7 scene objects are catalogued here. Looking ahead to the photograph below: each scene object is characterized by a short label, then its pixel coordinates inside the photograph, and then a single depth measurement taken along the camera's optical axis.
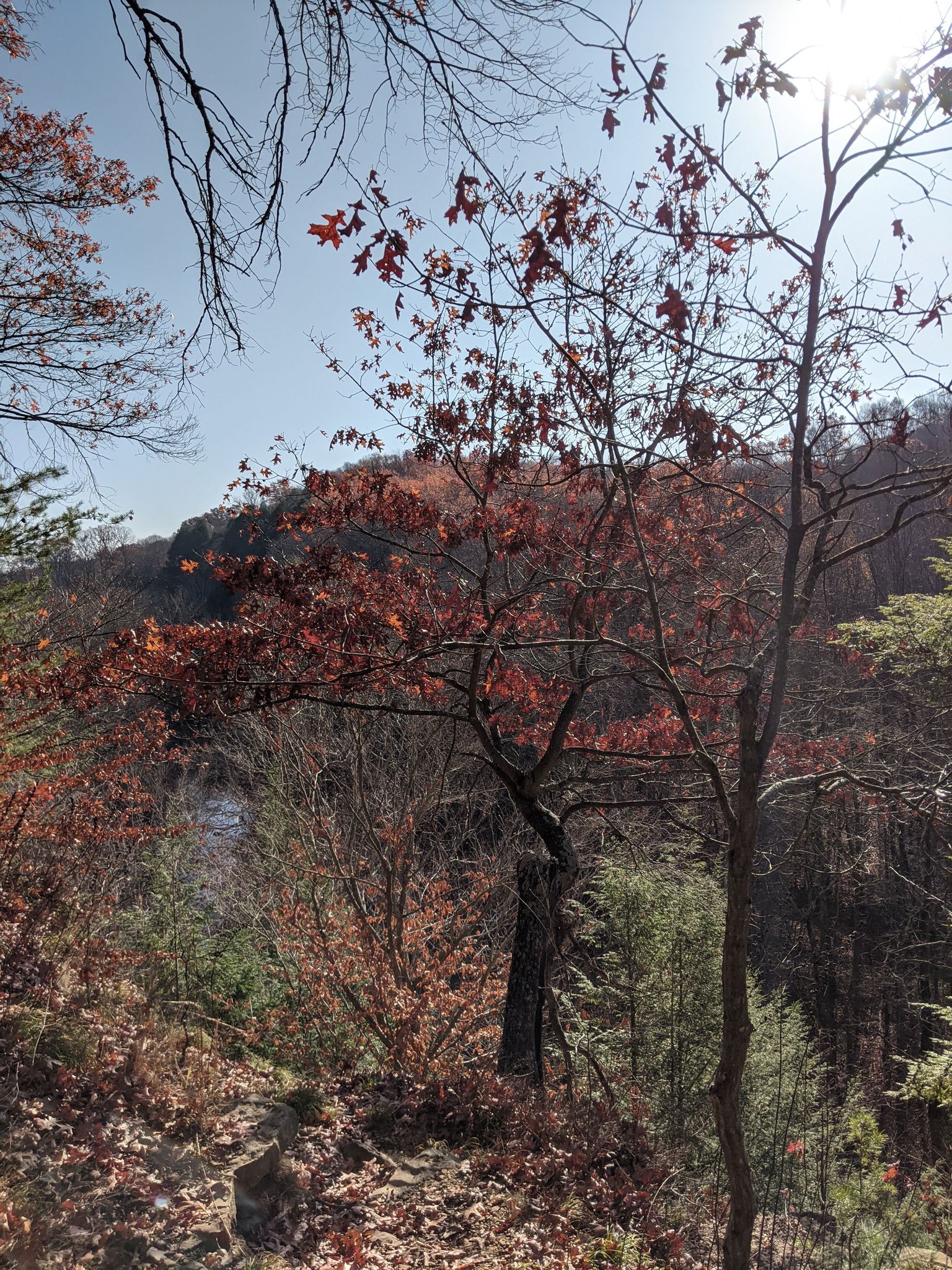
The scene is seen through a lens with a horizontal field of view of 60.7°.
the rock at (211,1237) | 3.58
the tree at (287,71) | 2.72
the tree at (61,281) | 6.79
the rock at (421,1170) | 4.89
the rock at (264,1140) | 4.30
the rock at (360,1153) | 5.16
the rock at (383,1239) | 4.29
